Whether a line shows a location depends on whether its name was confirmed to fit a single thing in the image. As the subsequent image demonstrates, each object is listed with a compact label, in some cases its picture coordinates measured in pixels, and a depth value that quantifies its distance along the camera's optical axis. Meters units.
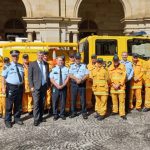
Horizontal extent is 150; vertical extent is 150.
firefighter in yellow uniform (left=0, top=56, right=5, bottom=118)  5.29
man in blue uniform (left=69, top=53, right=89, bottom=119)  5.19
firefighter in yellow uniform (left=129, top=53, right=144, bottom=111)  5.60
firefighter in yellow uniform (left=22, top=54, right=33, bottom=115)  5.27
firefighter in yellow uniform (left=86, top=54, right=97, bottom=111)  5.64
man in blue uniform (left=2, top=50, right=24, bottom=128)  4.71
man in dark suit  4.77
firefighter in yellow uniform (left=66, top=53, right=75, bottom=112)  5.52
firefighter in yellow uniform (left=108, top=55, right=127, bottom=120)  5.13
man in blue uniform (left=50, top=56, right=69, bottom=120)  5.04
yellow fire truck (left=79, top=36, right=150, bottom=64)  6.08
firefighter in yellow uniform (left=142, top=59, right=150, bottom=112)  5.64
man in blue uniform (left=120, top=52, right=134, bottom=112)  5.43
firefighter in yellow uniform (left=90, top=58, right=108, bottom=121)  5.10
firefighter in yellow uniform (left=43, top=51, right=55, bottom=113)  5.42
